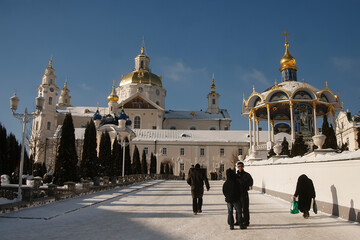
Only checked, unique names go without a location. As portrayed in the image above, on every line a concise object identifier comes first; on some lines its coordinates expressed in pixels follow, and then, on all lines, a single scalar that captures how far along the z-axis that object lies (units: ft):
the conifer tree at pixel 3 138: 52.10
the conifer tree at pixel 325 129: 75.45
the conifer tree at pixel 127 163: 97.94
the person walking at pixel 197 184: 28.89
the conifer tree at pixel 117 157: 86.33
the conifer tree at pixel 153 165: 134.23
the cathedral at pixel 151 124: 179.11
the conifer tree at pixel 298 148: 83.41
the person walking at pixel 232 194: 22.34
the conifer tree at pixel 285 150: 91.46
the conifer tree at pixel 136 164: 113.09
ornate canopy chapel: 112.27
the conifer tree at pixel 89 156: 68.49
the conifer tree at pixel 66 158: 55.67
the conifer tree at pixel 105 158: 81.05
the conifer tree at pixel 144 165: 127.52
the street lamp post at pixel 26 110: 39.75
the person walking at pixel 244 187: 23.03
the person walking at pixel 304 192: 26.86
